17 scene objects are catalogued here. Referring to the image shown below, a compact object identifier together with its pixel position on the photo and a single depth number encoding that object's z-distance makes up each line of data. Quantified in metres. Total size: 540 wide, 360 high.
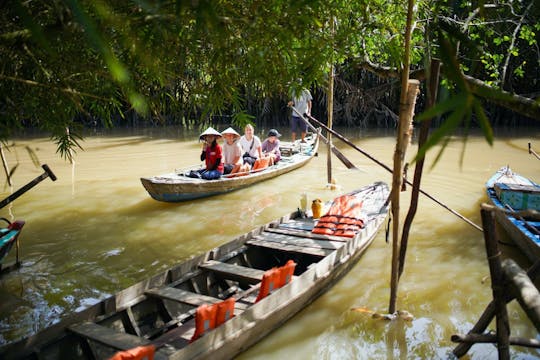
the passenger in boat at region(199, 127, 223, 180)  7.41
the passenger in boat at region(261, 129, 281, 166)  9.09
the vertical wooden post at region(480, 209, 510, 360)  2.38
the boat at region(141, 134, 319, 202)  6.92
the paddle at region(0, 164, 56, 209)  4.39
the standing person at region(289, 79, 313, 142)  10.99
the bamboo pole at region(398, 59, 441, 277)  3.01
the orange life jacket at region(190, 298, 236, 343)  2.92
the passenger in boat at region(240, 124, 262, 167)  8.72
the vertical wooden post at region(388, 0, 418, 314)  3.15
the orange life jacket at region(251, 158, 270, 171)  8.49
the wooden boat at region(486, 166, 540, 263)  4.52
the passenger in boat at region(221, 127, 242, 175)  7.86
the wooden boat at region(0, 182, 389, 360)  2.90
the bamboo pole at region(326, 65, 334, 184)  6.67
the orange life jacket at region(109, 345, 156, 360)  2.44
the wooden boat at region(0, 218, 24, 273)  4.36
